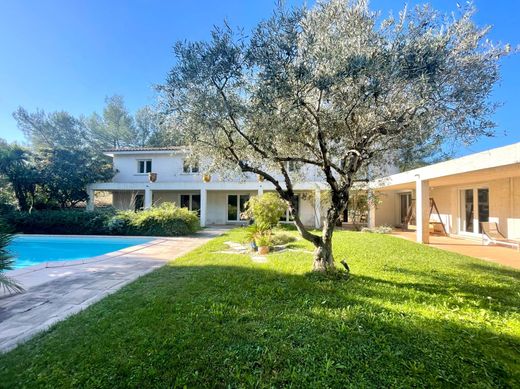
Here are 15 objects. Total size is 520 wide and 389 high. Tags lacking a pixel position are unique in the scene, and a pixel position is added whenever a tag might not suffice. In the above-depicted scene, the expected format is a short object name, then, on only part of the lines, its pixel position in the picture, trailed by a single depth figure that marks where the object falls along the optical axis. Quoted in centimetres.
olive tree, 480
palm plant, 564
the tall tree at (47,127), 3186
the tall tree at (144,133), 3453
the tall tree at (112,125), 3406
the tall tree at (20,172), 2036
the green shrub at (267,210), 1393
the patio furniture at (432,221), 1758
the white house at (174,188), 2084
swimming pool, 1244
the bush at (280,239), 1246
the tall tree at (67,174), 2116
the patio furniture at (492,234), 1248
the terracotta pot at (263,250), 1041
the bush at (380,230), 1738
